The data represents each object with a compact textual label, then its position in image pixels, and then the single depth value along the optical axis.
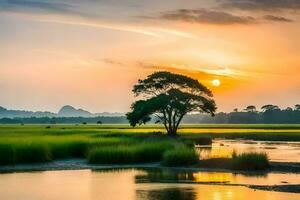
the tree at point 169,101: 89.81
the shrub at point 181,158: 49.59
